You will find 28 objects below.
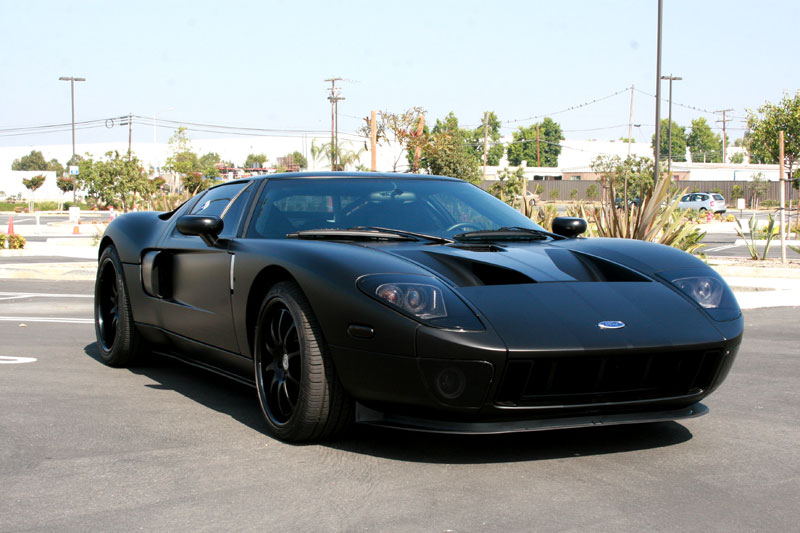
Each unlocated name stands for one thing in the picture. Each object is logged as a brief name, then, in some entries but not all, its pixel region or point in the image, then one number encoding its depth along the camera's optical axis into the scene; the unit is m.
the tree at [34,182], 73.55
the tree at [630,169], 49.28
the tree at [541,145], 140.38
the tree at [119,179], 46.66
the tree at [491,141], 130.12
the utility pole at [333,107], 76.02
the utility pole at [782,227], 14.74
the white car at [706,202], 46.97
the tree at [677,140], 166.75
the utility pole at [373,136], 26.97
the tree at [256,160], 110.35
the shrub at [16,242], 21.48
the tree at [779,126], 46.94
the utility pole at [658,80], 27.14
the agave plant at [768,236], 16.14
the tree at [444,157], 41.25
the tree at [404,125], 40.38
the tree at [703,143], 167.62
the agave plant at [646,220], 12.11
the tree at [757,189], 64.12
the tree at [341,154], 69.81
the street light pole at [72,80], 63.17
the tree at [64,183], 70.62
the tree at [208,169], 86.75
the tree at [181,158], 73.88
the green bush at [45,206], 69.56
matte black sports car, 3.56
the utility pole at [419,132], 39.24
